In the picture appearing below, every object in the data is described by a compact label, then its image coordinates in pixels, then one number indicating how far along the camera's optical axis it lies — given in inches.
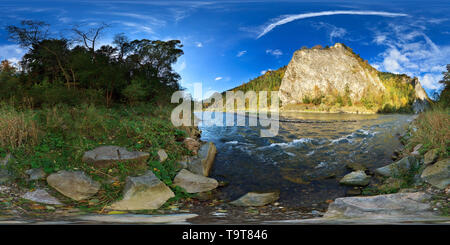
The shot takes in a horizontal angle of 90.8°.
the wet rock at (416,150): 206.8
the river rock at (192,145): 255.8
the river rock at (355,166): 251.4
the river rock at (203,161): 234.2
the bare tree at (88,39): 417.4
